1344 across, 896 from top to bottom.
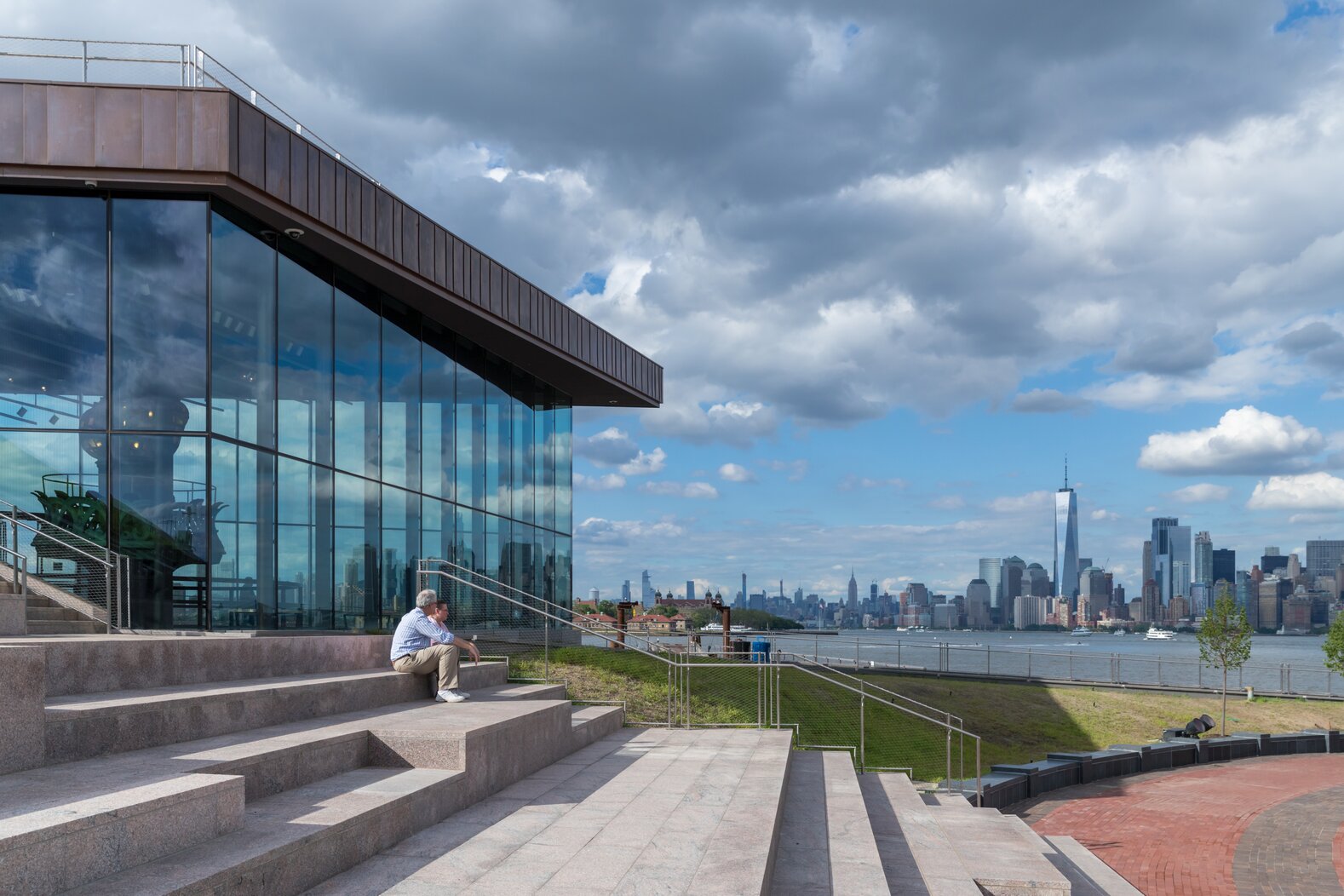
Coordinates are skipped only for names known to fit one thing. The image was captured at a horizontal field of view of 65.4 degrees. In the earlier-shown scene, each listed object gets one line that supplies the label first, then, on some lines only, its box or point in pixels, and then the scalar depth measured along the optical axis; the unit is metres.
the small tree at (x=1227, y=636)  35.00
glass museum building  13.44
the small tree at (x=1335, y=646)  34.78
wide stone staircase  5.06
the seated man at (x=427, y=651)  11.15
